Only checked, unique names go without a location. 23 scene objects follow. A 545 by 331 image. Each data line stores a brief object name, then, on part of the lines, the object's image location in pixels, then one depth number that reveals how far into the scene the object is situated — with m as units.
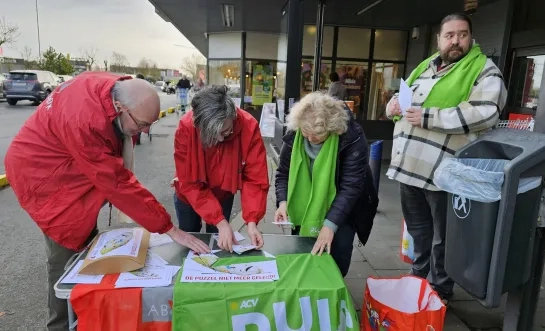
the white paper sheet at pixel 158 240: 2.02
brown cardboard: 1.65
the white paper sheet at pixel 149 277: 1.60
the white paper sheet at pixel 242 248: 1.98
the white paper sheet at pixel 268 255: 1.91
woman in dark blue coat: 2.20
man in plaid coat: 2.21
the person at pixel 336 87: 8.93
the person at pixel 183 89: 16.08
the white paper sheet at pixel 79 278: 1.60
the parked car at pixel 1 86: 20.73
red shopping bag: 1.81
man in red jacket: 1.69
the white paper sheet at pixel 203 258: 1.83
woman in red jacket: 2.09
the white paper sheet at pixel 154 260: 1.80
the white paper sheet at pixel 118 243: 1.72
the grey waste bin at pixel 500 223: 1.68
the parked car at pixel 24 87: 17.97
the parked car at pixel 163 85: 46.33
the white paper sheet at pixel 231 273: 1.65
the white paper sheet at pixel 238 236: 2.16
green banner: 1.54
